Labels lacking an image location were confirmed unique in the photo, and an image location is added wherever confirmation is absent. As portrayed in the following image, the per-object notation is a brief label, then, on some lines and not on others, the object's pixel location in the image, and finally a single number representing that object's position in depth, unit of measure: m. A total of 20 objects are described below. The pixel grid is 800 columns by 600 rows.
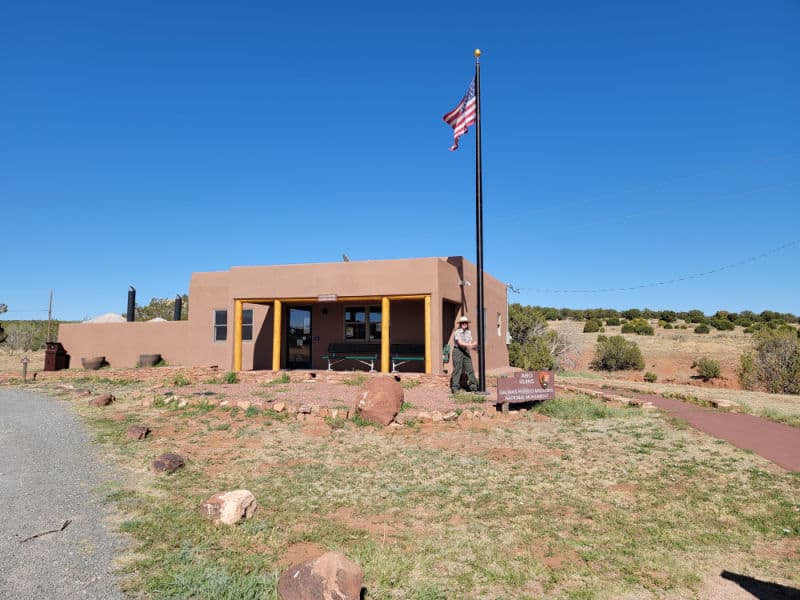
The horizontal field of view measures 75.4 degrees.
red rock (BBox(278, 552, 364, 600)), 3.02
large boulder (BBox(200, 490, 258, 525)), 4.41
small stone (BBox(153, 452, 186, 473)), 5.92
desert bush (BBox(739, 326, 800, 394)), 17.52
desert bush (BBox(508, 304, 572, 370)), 22.76
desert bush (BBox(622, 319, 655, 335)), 44.53
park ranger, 11.86
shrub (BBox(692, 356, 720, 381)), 25.33
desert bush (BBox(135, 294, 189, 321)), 37.41
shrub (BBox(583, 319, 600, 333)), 48.23
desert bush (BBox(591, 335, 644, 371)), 29.67
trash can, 19.77
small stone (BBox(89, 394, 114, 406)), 10.90
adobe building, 15.77
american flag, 12.81
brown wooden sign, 9.80
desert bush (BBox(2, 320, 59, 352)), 38.69
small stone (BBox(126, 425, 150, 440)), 7.66
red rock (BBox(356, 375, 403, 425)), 8.81
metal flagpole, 11.88
